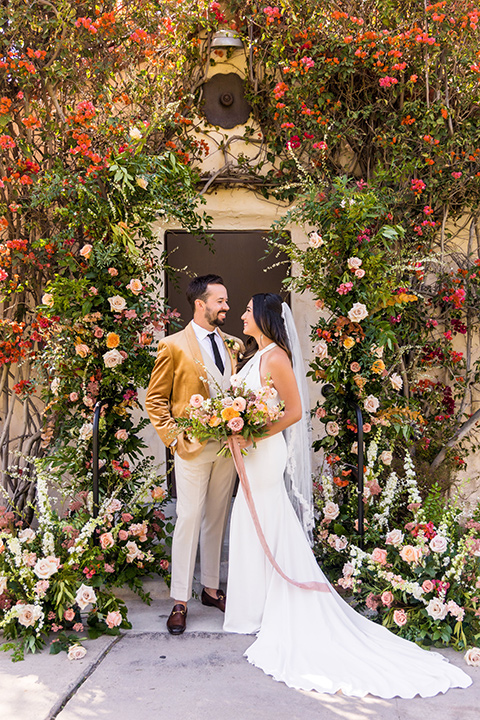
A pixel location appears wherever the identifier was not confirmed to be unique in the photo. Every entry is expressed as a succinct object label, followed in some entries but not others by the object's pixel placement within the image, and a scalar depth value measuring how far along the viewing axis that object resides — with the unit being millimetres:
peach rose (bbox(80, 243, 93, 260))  3848
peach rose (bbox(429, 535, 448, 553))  3322
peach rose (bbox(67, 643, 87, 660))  3072
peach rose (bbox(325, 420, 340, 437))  4031
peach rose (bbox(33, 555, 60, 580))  3221
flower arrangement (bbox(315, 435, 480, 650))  3250
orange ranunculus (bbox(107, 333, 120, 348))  3812
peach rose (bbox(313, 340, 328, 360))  3975
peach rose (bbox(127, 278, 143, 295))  3861
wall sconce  4898
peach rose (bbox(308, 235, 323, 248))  3838
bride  2824
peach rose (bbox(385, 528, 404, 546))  3459
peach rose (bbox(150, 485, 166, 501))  3967
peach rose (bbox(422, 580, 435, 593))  3225
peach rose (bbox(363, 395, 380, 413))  3941
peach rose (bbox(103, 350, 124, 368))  3816
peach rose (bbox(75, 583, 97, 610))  3207
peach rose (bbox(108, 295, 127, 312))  3859
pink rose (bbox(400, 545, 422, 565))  3293
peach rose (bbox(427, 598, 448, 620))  3186
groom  3576
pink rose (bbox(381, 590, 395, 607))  3287
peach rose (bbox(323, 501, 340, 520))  3904
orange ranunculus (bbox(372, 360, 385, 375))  3928
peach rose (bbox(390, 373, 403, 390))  4078
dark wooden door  5375
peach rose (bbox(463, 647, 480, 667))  3021
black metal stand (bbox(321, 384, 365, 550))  3693
